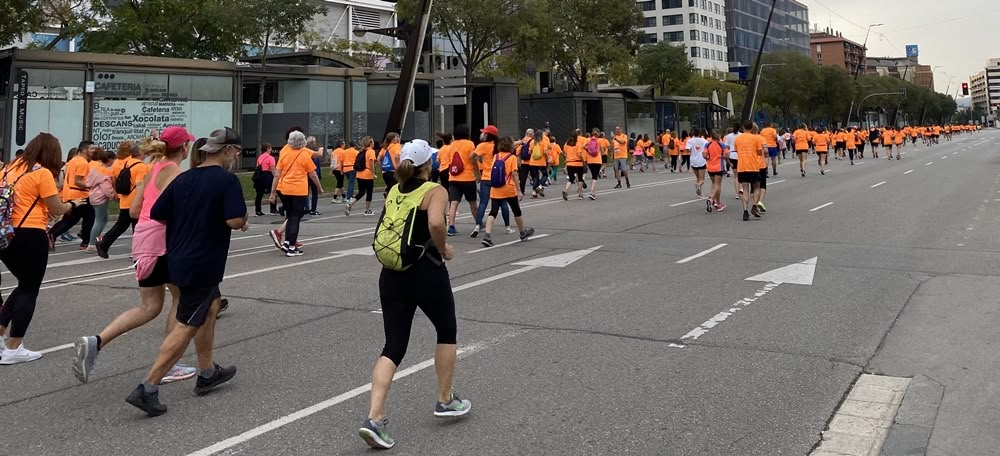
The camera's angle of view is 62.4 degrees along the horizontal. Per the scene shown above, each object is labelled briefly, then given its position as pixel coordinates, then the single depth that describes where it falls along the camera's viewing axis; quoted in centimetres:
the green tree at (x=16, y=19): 2410
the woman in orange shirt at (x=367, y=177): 1777
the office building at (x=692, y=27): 11675
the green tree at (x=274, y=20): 3203
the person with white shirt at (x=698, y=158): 1880
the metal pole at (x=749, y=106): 4650
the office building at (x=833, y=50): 18212
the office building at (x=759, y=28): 12756
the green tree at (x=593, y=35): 4738
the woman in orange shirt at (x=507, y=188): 1223
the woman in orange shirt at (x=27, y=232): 600
